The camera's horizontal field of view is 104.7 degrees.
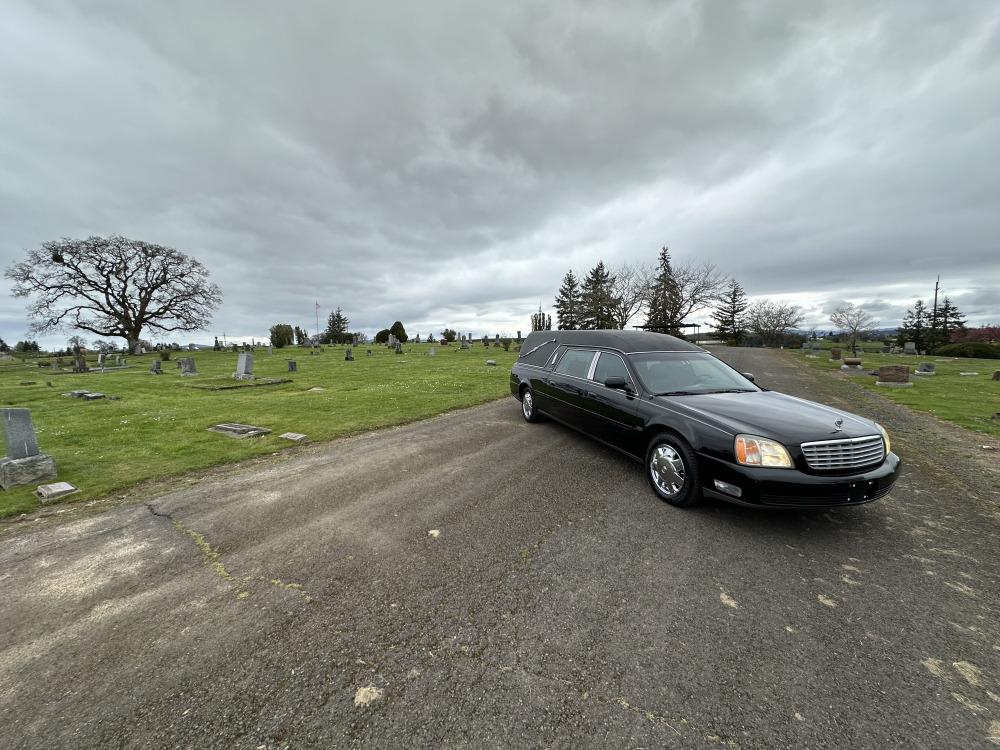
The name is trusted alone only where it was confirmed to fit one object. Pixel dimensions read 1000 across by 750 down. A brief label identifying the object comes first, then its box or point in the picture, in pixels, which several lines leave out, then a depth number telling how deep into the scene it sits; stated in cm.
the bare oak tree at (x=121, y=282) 3450
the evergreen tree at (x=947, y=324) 4097
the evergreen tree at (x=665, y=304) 4444
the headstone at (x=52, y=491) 424
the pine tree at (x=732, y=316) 6059
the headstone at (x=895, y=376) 1297
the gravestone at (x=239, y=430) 684
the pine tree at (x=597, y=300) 4847
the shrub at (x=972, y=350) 3040
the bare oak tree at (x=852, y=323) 4616
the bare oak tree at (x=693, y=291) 4197
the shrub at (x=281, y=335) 4516
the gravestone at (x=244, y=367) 1569
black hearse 322
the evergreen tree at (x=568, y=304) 5925
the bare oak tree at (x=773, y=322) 5419
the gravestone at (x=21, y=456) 456
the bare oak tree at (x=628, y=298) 4519
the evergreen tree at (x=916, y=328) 4184
